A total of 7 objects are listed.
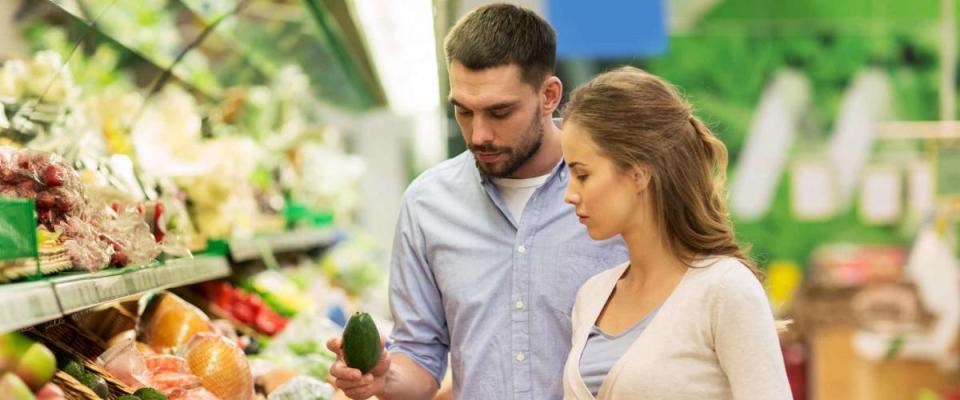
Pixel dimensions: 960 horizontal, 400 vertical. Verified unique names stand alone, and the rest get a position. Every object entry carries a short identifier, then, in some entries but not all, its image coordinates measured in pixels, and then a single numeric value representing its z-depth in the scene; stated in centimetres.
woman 208
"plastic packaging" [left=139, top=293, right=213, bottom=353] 295
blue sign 636
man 253
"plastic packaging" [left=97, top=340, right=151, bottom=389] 242
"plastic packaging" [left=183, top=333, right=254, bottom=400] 269
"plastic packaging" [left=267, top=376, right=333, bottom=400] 281
